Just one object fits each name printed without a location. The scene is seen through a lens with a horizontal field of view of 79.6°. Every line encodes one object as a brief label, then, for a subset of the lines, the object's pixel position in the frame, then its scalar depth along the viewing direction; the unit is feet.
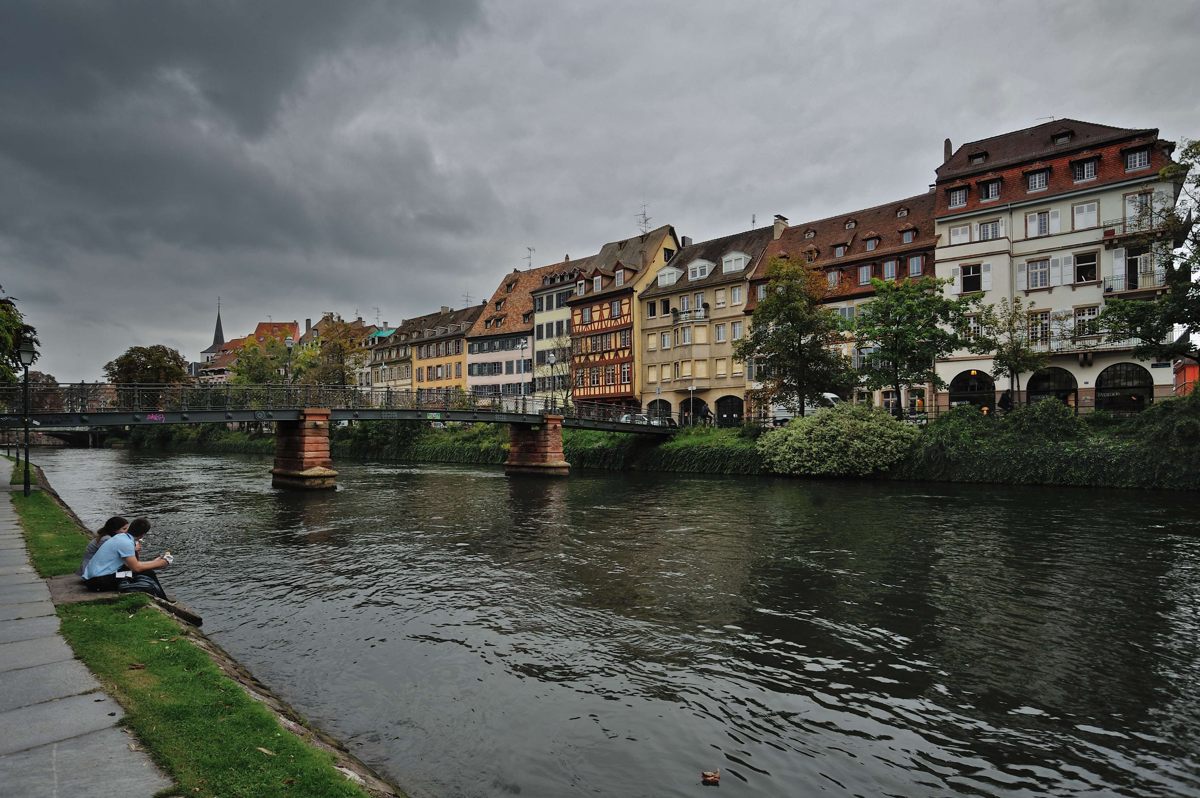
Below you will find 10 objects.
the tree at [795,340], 130.11
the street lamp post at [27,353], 66.08
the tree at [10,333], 62.34
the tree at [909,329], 121.29
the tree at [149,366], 277.44
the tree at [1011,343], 121.19
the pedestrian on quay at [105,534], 30.91
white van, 134.62
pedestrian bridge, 93.50
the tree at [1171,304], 97.76
